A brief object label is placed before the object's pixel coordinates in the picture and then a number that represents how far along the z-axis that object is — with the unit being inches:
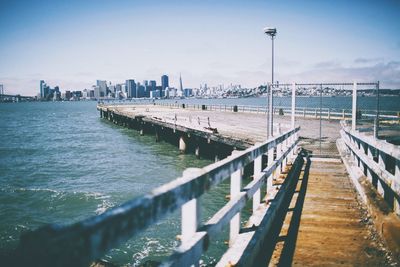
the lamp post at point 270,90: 431.6
